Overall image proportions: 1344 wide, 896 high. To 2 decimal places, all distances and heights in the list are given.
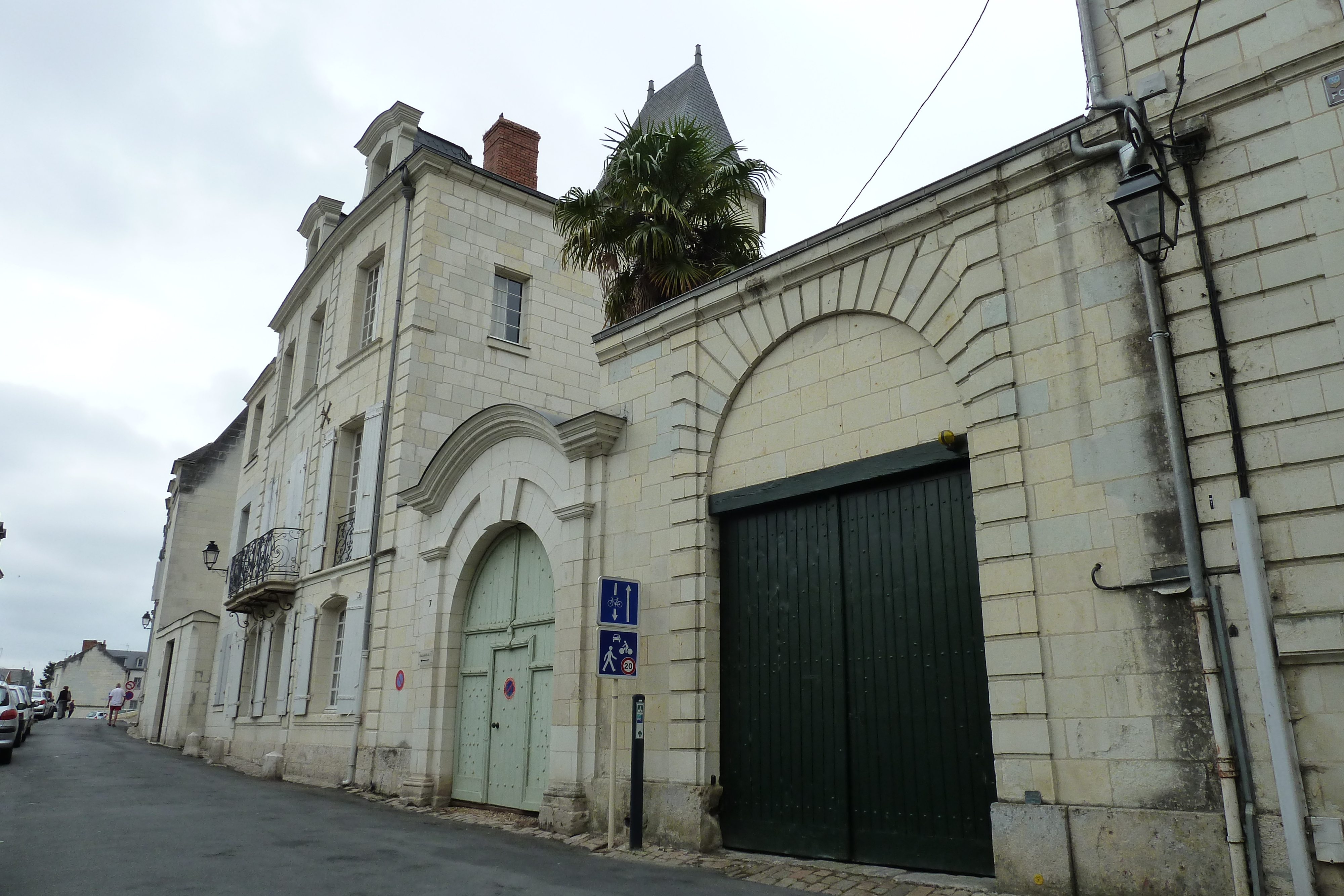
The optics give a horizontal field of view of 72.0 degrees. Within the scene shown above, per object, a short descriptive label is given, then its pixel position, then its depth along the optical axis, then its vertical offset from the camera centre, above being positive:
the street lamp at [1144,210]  5.30 +2.78
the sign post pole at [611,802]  7.84 -0.81
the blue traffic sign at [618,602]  8.00 +0.86
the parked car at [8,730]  15.18 -0.45
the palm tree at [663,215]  12.02 +6.25
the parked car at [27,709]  21.66 -0.17
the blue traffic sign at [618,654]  7.92 +0.42
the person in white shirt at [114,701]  38.28 +0.02
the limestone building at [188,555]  27.42 +4.49
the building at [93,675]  67.50 +1.96
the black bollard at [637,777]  7.90 -0.62
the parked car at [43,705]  33.53 -0.12
